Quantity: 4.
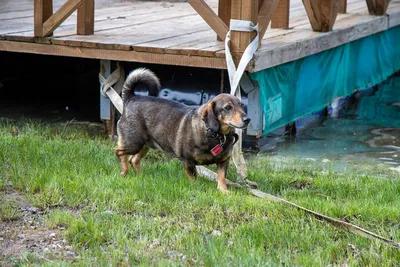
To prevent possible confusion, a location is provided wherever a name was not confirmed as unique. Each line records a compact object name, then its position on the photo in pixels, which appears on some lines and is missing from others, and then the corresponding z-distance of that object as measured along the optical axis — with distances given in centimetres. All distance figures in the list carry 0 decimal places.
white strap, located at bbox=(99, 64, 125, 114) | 1335
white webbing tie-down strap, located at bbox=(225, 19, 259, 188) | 1122
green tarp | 1304
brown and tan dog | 936
